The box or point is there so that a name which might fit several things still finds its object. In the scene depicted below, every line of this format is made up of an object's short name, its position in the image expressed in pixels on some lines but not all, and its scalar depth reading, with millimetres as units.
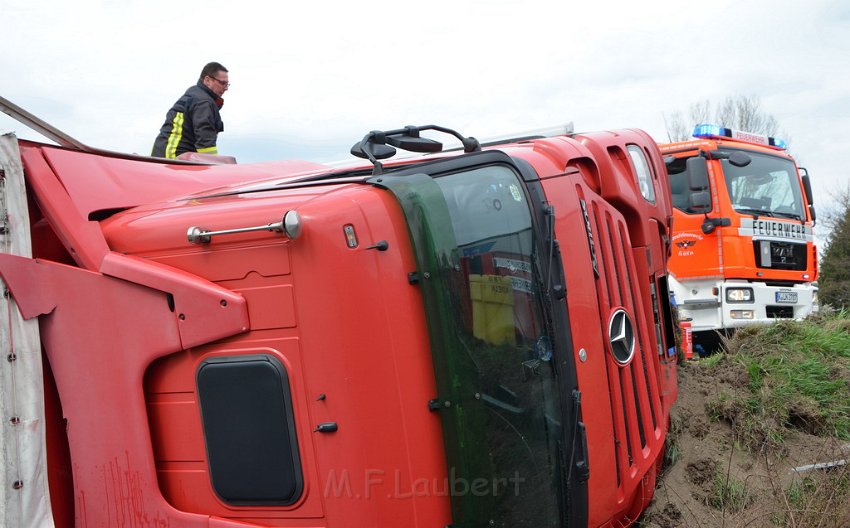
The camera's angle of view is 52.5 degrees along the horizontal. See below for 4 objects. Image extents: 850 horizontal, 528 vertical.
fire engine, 8469
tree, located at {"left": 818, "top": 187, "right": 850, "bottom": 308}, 21812
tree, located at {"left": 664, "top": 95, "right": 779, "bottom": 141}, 30906
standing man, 5109
